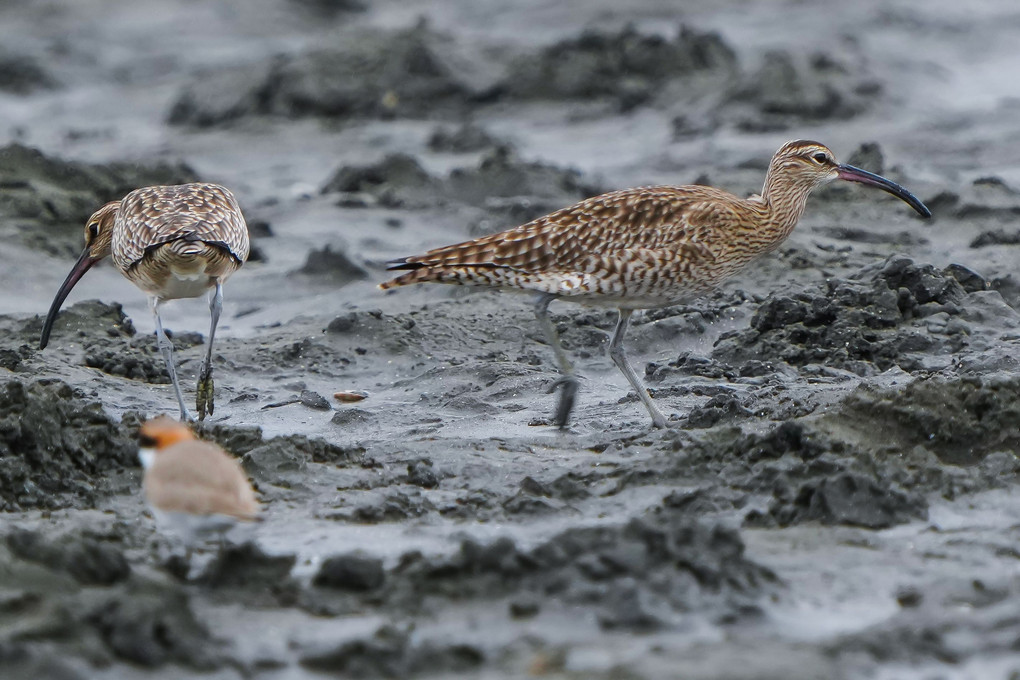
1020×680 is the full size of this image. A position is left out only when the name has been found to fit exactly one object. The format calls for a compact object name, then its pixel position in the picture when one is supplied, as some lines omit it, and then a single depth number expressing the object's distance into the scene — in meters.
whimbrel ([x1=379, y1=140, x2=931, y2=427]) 16.61
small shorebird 10.75
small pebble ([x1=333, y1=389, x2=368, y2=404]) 18.12
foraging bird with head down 17.50
